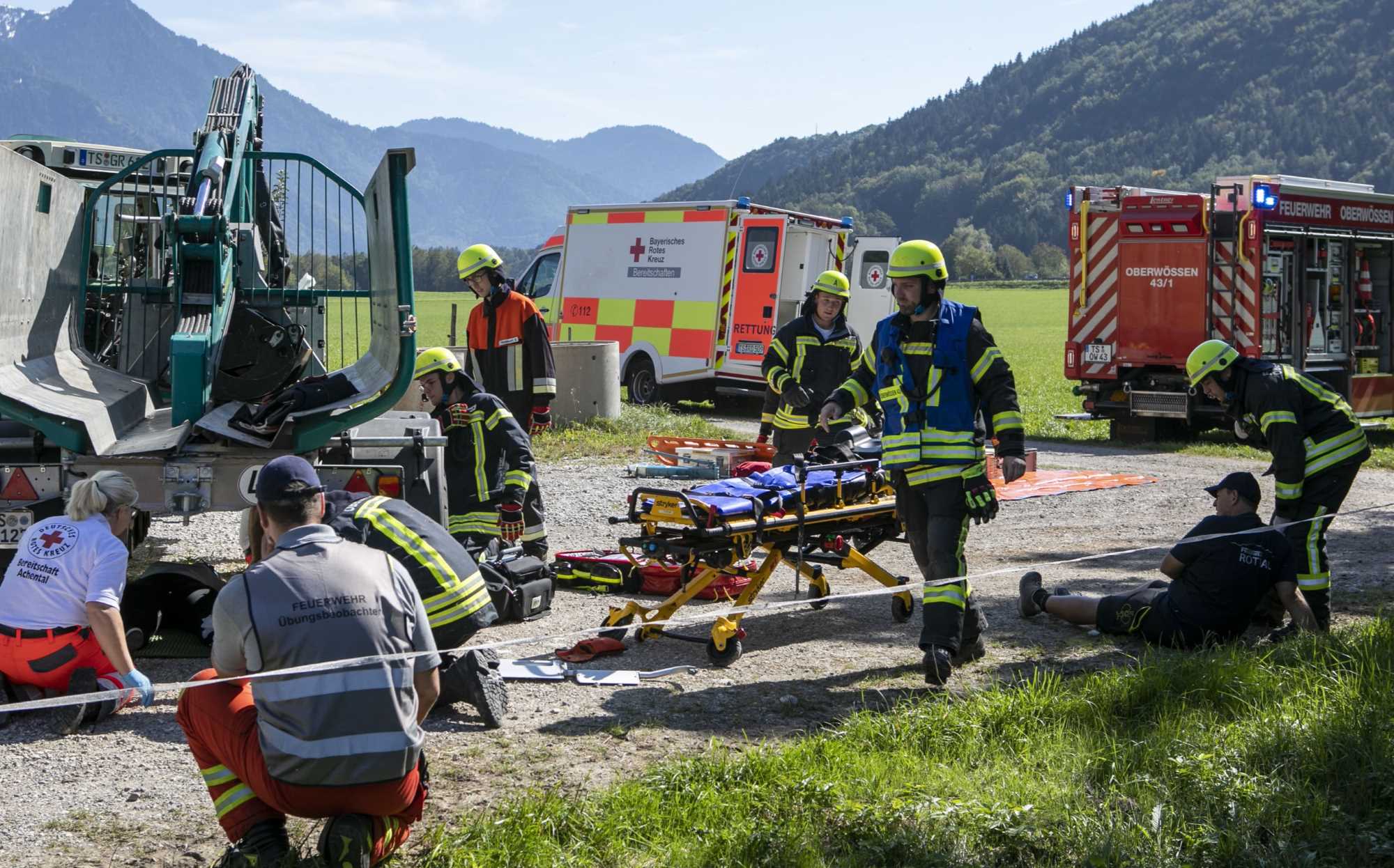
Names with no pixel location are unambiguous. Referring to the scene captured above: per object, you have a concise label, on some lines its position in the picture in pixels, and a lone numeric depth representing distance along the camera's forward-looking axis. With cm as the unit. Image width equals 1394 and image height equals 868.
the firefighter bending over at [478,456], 666
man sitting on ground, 585
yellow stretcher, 604
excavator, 582
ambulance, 1712
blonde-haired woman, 494
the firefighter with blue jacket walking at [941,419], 558
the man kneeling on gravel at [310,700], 340
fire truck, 1447
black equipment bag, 633
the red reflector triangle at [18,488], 580
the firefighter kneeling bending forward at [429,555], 436
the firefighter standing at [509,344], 852
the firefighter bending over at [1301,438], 625
